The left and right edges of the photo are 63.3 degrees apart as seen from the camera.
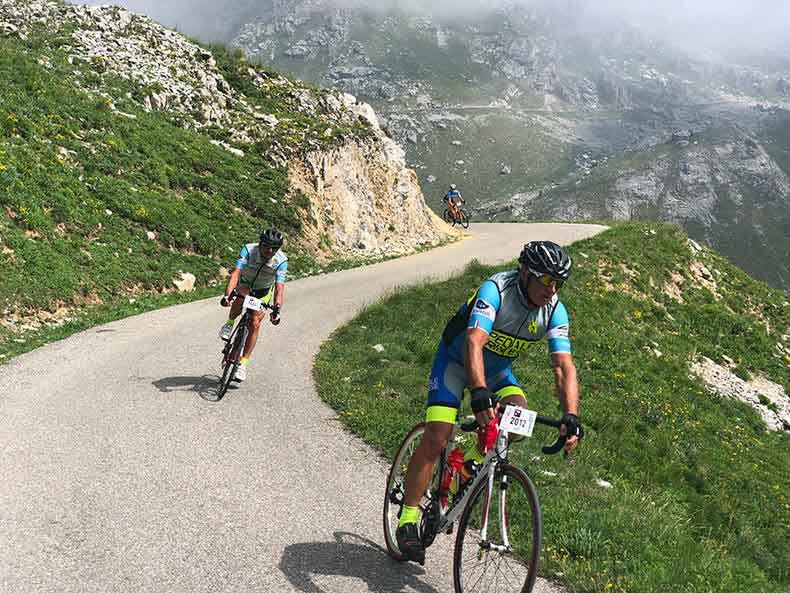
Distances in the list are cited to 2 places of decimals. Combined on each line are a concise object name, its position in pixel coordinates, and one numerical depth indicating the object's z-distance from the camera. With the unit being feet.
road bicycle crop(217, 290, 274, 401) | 34.99
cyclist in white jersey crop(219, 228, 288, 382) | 35.76
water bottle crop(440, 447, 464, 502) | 17.87
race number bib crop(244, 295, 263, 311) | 35.32
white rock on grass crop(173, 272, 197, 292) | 66.74
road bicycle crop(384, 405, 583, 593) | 15.29
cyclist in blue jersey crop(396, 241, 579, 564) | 16.60
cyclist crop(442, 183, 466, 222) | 138.96
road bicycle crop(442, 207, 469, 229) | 140.05
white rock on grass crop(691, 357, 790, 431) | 63.93
